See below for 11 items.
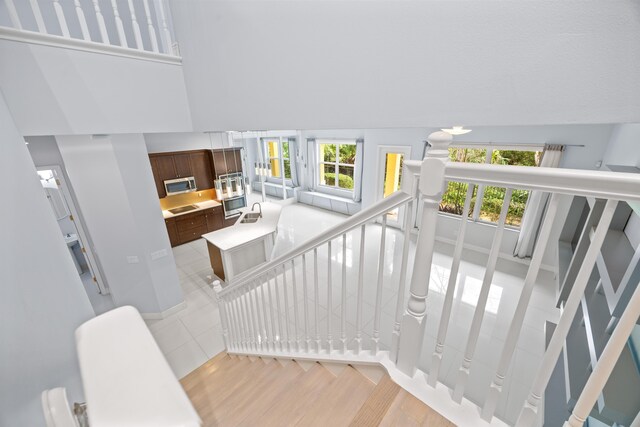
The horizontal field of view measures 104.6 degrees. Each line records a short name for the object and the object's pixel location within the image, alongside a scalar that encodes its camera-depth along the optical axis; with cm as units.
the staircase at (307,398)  117
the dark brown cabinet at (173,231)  603
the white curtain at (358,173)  713
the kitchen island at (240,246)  455
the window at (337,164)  793
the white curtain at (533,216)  433
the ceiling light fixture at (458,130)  281
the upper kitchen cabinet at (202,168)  636
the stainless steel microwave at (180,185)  598
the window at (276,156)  930
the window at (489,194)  496
